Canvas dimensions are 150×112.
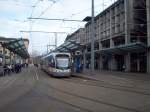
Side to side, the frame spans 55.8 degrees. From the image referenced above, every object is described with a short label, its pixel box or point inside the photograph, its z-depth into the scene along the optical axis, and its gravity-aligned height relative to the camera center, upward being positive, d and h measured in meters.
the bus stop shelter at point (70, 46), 19.52 +2.02
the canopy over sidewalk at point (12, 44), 20.81 +2.37
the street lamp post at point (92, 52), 16.00 +0.79
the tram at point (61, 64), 16.25 -0.53
